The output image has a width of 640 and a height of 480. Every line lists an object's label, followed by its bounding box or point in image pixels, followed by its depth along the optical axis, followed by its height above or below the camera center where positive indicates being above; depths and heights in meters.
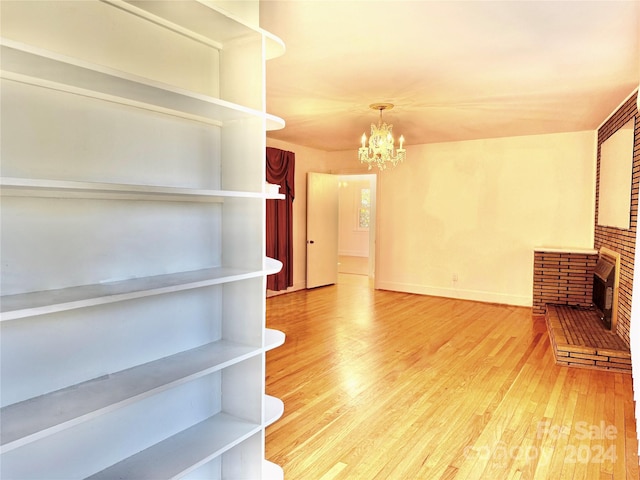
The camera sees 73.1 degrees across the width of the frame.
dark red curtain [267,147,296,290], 6.45 -0.06
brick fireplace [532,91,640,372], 3.76 -0.88
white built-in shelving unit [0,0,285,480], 1.35 -0.11
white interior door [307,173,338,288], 7.33 -0.26
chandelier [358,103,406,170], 4.39 +0.75
